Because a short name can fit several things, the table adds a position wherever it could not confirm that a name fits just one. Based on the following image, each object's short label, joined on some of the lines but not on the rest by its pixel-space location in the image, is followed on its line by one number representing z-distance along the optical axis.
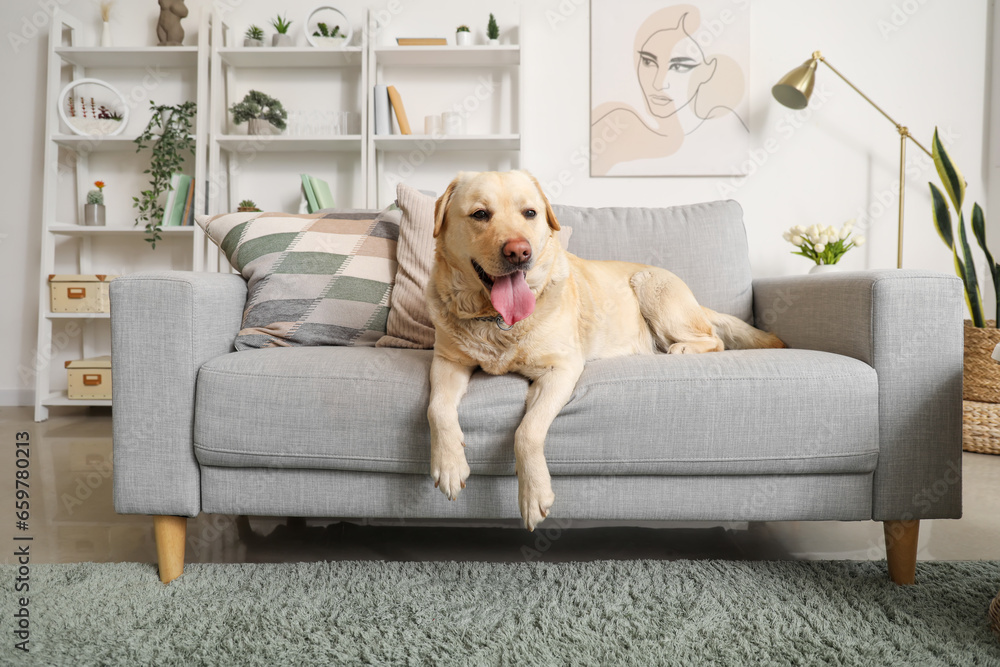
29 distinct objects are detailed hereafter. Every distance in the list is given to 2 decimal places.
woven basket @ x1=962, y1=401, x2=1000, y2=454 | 2.64
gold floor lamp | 3.05
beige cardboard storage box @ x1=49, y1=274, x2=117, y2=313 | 3.37
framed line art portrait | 3.52
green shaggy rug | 1.09
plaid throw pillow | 1.76
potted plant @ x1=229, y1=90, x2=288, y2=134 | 3.39
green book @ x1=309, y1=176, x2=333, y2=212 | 3.40
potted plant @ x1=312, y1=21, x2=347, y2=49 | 3.41
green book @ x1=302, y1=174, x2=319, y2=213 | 3.37
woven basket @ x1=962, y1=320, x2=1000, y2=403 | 2.64
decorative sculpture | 3.47
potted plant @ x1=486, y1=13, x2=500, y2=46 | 3.42
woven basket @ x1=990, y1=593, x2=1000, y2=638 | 1.14
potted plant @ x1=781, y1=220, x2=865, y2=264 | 3.15
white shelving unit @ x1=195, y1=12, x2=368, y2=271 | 3.37
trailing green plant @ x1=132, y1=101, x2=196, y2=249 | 3.37
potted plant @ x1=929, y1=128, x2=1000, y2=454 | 2.64
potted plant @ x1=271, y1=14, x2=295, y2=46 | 3.41
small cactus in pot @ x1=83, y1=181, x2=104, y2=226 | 3.53
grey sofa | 1.34
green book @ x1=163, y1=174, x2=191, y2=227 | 3.44
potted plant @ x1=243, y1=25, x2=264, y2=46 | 3.48
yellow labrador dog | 1.28
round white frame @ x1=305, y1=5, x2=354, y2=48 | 3.39
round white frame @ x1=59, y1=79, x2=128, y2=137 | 3.37
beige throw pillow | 1.85
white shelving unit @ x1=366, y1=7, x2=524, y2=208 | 3.34
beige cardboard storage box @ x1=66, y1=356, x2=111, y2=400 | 3.34
